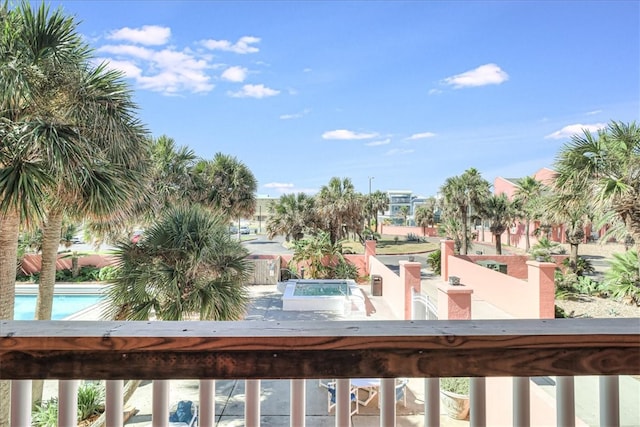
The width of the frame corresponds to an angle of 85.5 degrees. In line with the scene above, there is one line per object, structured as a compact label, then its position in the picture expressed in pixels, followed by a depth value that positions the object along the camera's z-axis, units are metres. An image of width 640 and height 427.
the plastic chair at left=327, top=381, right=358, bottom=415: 3.11
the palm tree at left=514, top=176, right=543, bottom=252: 23.68
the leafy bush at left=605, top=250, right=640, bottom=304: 8.83
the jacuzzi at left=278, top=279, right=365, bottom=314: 10.68
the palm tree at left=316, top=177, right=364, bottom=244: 19.80
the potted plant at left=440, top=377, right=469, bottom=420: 2.17
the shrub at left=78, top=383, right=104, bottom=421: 4.22
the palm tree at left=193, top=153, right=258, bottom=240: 14.48
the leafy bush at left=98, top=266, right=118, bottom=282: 15.00
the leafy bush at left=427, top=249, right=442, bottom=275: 16.30
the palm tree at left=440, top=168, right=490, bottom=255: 20.69
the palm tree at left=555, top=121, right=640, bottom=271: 7.07
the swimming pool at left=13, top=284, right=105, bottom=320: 12.32
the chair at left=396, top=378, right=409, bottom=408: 3.62
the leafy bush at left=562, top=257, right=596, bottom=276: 14.16
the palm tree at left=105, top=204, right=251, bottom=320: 5.30
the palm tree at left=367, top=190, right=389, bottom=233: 35.28
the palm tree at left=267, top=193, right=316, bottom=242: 20.31
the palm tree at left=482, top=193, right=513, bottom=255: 23.23
